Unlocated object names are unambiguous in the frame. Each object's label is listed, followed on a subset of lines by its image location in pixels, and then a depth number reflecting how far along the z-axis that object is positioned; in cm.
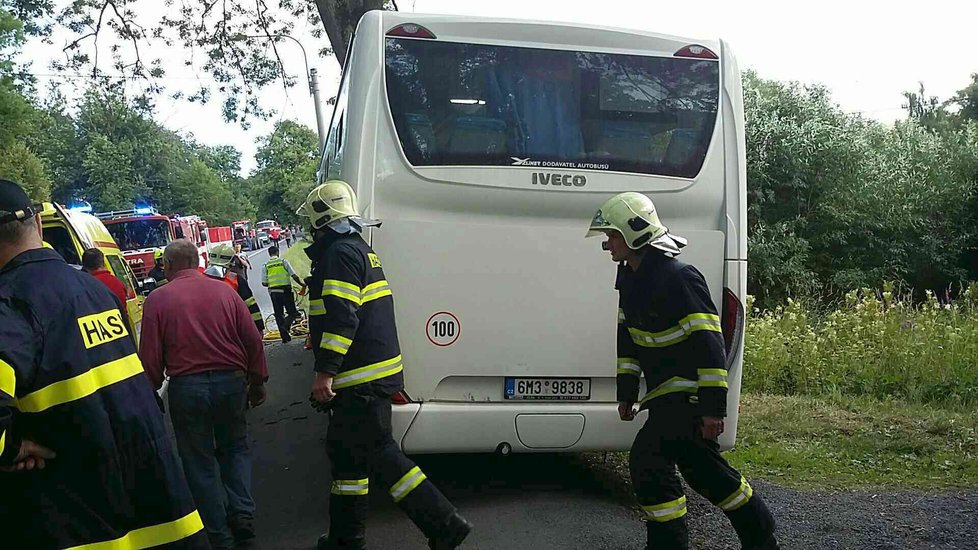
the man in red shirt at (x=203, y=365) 493
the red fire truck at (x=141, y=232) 2174
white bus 512
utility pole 1666
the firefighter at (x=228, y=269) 916
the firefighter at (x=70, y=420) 241
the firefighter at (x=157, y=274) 1542
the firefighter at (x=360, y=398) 451
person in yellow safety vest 1480
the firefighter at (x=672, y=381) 415
